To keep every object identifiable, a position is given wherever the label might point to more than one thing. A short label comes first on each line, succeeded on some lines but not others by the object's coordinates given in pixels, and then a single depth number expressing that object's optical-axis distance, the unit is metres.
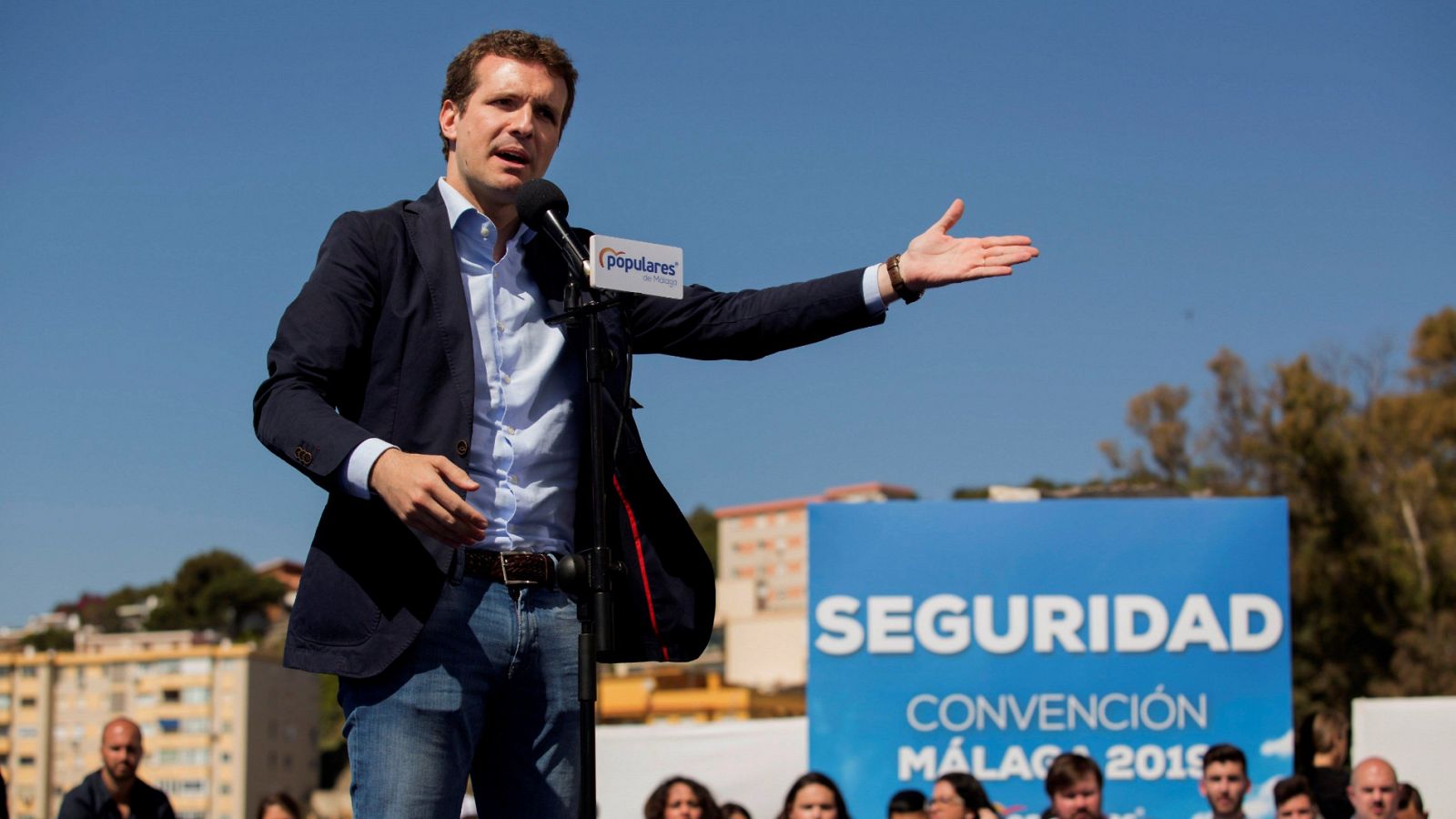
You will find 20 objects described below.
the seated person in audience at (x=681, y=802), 8.23
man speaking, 2.41
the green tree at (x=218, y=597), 84.50
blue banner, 9.43
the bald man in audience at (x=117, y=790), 7.72
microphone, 2.64
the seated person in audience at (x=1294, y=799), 7.73
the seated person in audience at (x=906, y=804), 8.23
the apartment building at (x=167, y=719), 69.31
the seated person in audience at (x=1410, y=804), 8.22
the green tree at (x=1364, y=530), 28.41
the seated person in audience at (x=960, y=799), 8.17
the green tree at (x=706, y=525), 96.17
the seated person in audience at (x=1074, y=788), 7.81
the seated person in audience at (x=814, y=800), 7.62
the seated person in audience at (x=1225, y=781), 8.07
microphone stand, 2.46
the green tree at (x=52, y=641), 82.31
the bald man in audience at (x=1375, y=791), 7.59
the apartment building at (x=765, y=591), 56.62
